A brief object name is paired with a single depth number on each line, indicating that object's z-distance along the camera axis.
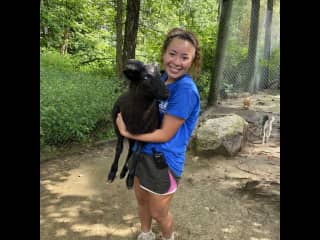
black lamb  1.82
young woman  1.89
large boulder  4.59
